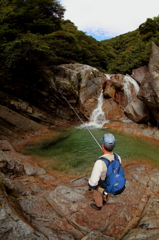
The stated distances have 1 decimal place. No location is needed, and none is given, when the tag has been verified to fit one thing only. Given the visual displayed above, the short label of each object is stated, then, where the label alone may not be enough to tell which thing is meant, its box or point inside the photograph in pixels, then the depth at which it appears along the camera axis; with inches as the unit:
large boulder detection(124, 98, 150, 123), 476.7
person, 106.7
